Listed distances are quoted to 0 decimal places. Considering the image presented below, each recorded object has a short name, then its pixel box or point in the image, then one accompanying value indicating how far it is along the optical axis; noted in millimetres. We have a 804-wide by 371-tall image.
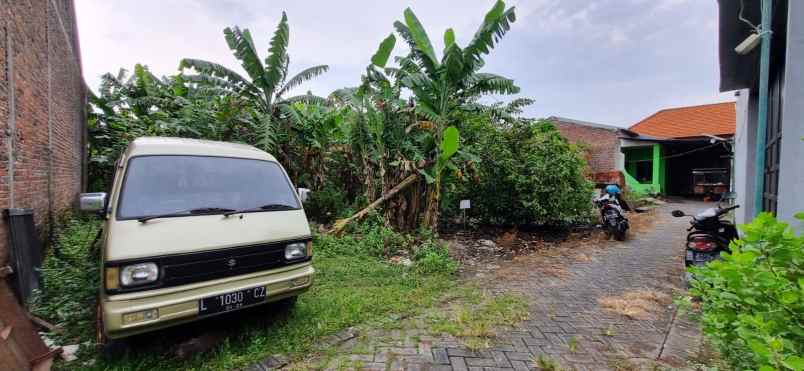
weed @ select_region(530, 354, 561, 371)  2784
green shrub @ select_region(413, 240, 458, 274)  5504
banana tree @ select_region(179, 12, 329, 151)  7449
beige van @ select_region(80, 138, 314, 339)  2500
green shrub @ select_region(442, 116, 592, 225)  7863
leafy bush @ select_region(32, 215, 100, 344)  3250
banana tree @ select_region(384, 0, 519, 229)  6176
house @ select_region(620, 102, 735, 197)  16219
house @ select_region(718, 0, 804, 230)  2514
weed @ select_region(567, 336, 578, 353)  3115
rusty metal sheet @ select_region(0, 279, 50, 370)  2479
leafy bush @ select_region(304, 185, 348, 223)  8008
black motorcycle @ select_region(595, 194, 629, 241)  7961
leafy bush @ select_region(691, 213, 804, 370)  1519
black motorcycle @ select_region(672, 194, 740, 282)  4316
